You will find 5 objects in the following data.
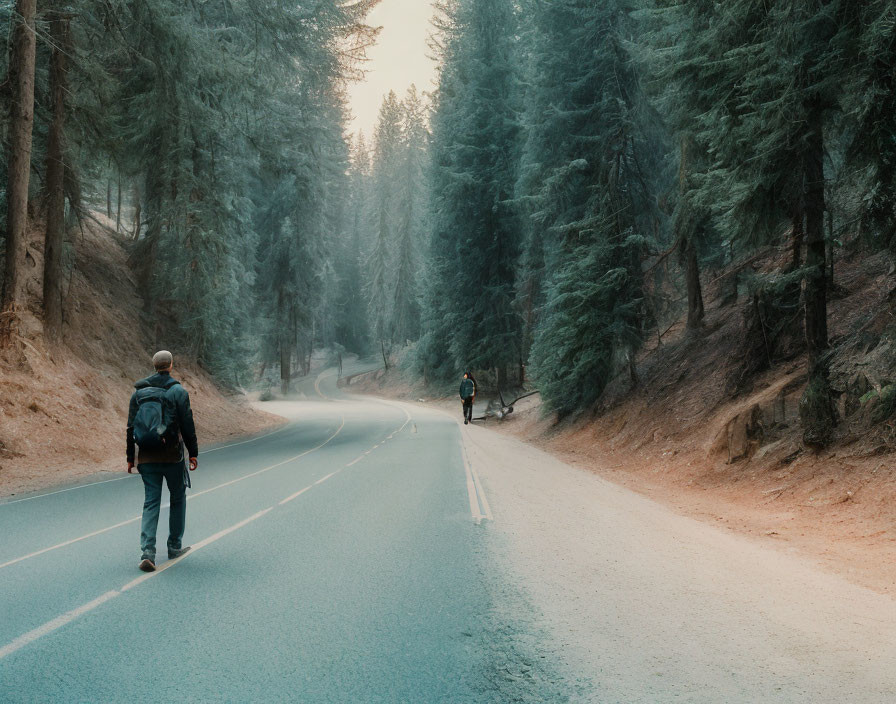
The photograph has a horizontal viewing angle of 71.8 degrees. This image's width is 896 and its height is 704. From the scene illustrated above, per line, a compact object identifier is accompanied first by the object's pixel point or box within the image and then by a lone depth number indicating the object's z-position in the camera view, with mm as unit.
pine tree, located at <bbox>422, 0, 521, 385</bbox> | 35562
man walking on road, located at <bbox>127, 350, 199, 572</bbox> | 6141
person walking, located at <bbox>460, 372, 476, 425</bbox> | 28484
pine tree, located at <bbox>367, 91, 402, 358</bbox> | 62750
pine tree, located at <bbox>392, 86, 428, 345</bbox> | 59969
